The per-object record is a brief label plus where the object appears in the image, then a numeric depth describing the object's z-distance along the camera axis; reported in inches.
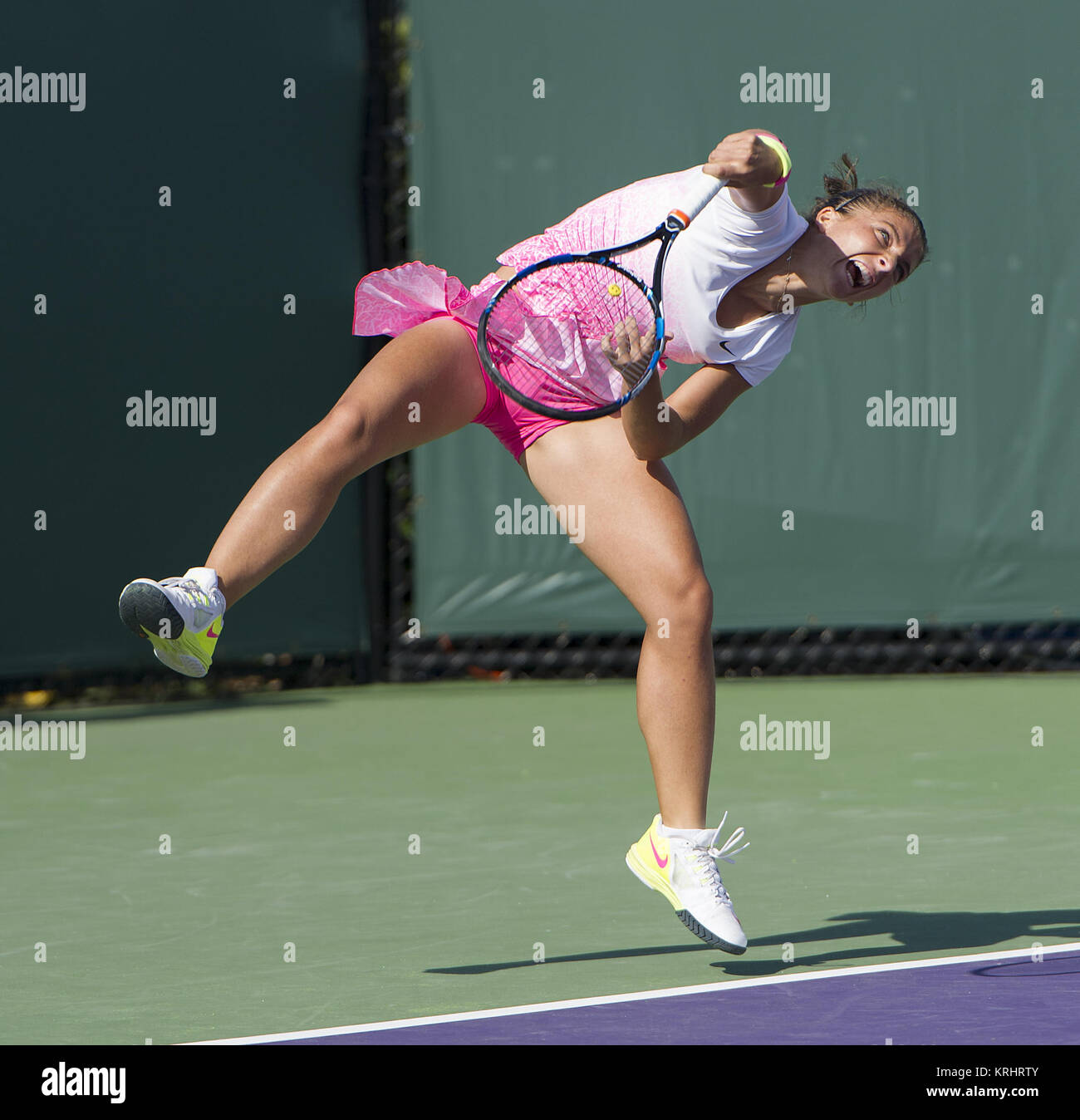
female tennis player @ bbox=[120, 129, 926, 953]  252.5
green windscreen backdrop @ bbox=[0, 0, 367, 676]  535.5
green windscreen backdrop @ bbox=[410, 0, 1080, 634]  585.0
